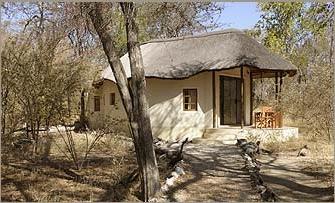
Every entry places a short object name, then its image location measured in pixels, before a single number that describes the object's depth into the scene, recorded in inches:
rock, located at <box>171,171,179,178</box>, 308.6
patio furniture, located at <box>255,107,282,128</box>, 586.2
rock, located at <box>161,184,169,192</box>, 272.0
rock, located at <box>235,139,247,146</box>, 485.4
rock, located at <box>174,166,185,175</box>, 319.9
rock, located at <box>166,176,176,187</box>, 286.6
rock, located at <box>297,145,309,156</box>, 445.4
